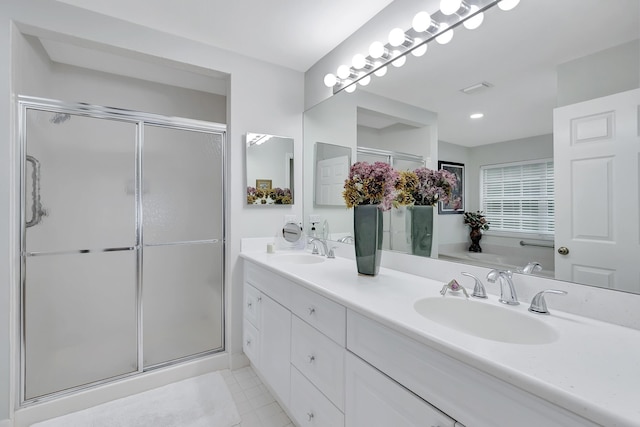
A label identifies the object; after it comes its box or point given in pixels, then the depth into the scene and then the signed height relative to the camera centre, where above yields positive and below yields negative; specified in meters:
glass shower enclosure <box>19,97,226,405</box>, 1.68 -0.21
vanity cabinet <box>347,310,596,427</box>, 0.57 -0.43
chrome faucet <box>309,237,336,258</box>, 1.98 -0.26
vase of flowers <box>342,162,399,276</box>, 1.37 +0.06
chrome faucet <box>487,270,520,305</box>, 1.02 -0.27
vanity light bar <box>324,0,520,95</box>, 1.25 +0.95
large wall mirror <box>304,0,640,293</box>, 0.86 +0.35
